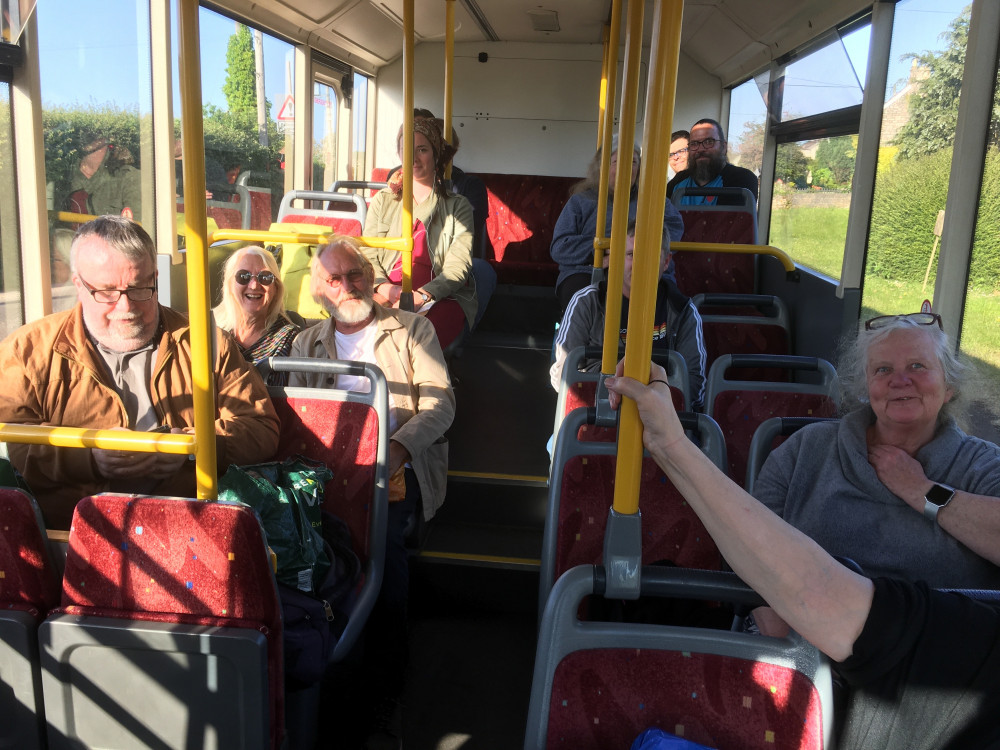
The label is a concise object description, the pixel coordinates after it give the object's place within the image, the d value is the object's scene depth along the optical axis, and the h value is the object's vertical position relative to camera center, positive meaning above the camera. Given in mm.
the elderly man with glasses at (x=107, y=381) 2086 -378
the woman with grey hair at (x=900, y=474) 1689 -464
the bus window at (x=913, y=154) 2992 +476
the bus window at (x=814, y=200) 4117 +385
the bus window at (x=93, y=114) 3322 +577
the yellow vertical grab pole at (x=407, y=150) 3425 +442
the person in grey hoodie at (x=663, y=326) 3391 -286
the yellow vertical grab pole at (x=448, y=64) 4766 +1220
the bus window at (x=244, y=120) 4926 +848
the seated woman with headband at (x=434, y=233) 4395 +106
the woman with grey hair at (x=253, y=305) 3131 -235
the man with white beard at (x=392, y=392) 2691 -504
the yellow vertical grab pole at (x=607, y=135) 3127 +458
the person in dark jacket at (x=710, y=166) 5488 +667
